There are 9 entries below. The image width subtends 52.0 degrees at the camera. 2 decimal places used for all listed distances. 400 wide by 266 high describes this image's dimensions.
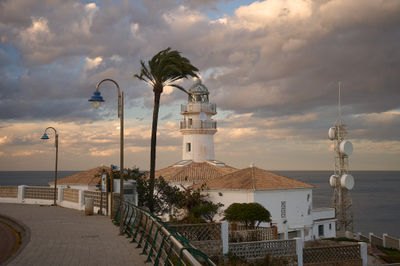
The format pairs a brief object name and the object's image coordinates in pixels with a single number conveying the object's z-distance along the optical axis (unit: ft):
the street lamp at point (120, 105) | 57.01
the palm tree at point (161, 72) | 100.68
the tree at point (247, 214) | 90.94
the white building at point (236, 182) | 120.47
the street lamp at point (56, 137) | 97.30
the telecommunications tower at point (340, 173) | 181.27
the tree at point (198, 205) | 118.01
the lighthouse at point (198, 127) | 171.63
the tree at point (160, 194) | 98.29
